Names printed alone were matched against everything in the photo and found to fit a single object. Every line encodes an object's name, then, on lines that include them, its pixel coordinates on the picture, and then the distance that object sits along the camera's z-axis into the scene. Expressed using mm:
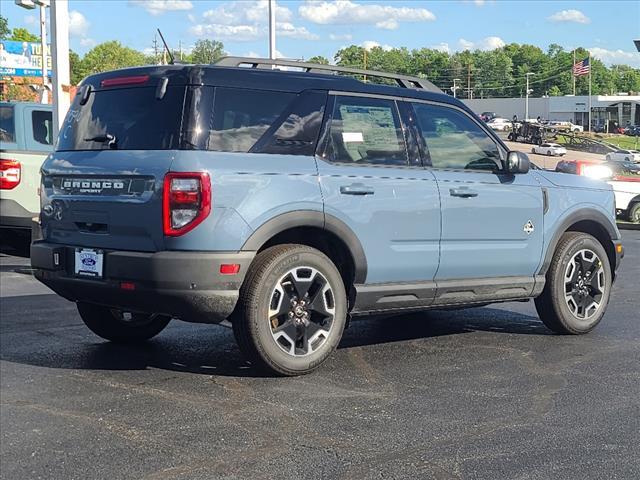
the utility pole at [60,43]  12609
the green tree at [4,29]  118250
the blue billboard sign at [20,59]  65500
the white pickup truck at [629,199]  21016
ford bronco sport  4973
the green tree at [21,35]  115625
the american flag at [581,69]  63156
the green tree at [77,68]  109294
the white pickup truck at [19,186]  10391
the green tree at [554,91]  141750
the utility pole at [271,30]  22000
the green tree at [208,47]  53781
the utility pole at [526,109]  114631
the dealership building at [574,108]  80438
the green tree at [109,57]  100500
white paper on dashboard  5668
